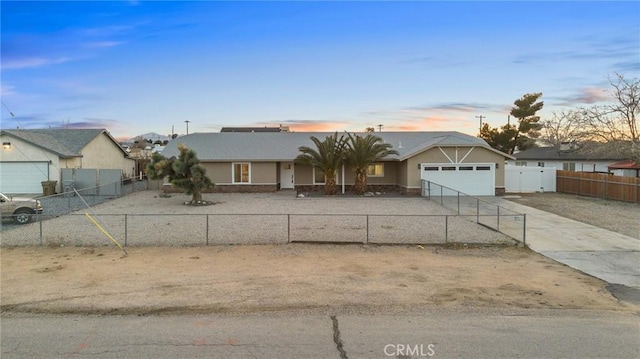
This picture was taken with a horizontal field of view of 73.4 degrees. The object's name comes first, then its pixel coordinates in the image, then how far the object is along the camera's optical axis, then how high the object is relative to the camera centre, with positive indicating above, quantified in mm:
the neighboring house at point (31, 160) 31266 +729
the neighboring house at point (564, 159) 45469 +970
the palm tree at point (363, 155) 30562 +986
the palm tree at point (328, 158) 30656 +775
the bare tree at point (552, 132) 70850 +6026
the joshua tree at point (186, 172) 24859 -164
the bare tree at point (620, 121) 29041 +3282
